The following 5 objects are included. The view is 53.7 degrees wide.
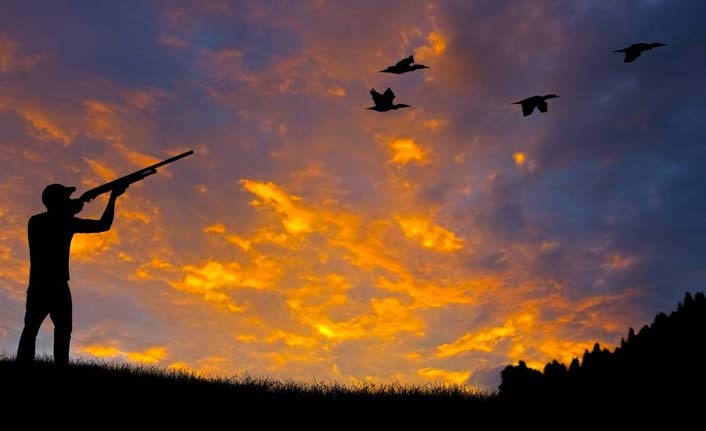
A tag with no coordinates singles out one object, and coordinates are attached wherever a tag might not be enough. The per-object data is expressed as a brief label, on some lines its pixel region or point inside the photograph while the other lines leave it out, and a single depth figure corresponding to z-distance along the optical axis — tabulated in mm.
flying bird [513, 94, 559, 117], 12750
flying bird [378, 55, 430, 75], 12070
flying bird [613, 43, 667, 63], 12422
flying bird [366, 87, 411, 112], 12156
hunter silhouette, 9891
